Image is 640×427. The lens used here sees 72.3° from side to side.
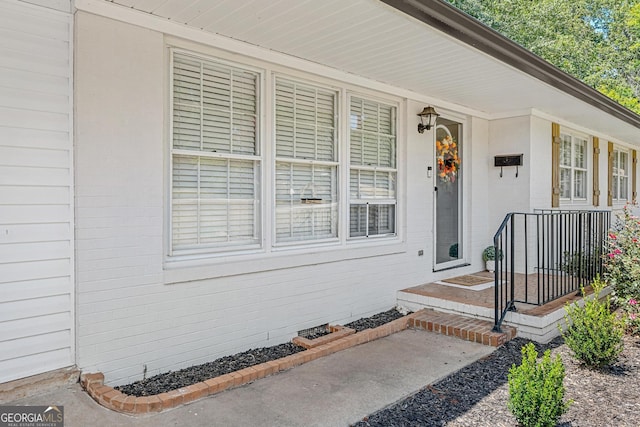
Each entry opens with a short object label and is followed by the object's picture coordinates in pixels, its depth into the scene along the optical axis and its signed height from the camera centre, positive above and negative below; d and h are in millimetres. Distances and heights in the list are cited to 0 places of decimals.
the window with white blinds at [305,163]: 4168 +480
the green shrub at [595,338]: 3441 -1003
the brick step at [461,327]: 4066 -1138
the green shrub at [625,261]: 4379 -505
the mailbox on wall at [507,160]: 6363 +762
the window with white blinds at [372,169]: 4883 +492
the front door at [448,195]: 5992 +228
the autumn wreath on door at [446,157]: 5977 +756
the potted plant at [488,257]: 6506 -683
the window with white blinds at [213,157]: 3479 +454
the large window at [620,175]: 9438 +811
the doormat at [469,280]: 5668 -917
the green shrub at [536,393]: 2361 -993
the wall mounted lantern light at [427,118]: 5391 +1162
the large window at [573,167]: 7344 +769
